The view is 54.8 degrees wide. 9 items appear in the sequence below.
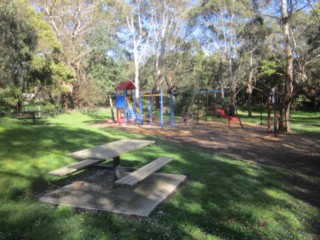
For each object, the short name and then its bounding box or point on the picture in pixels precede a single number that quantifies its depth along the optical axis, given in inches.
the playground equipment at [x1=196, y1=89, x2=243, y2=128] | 726.1
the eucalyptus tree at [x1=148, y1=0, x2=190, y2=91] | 1264.8
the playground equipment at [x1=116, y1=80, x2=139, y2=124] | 703.1
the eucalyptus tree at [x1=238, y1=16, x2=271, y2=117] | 1072.2
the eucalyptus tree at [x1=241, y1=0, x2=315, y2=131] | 564.1
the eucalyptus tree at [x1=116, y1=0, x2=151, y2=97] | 1247.5
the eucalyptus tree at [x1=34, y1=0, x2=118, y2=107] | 1141.7
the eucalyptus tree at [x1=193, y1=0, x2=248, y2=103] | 1108.6
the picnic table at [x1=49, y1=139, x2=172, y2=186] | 182.4
